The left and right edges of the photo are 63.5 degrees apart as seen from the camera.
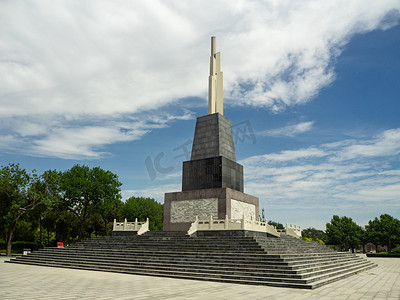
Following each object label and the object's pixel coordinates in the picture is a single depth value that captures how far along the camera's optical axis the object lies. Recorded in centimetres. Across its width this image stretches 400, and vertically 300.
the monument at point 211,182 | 2977
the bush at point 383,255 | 5127
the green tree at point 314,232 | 13769
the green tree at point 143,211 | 5675
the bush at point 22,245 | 5203
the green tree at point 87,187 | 4348
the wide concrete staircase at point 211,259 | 1524
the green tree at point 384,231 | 6894
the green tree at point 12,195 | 3700
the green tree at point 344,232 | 7319
